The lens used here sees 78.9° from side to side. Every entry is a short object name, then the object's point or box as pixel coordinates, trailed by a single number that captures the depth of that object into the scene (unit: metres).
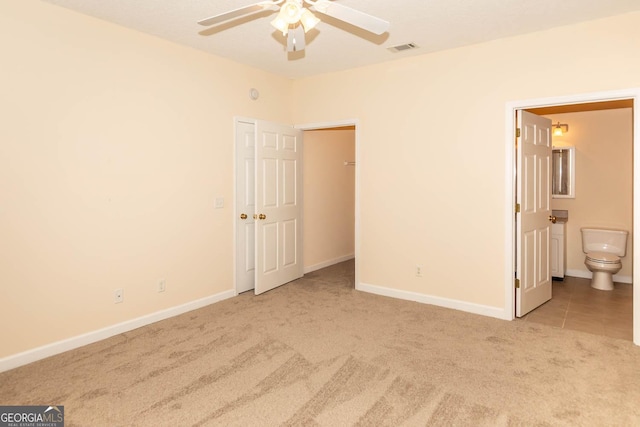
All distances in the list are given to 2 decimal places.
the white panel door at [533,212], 3.81
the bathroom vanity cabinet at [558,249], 5.29
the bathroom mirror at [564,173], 5.46
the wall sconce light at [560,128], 5.46
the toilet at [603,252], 4.76
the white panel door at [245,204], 4.59
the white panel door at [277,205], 4.63
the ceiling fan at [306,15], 2.15
